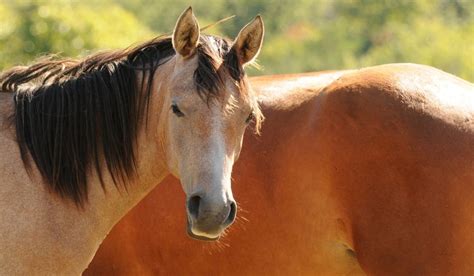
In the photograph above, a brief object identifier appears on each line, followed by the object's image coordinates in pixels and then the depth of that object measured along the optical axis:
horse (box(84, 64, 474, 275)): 10.99
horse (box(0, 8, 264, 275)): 9.27
